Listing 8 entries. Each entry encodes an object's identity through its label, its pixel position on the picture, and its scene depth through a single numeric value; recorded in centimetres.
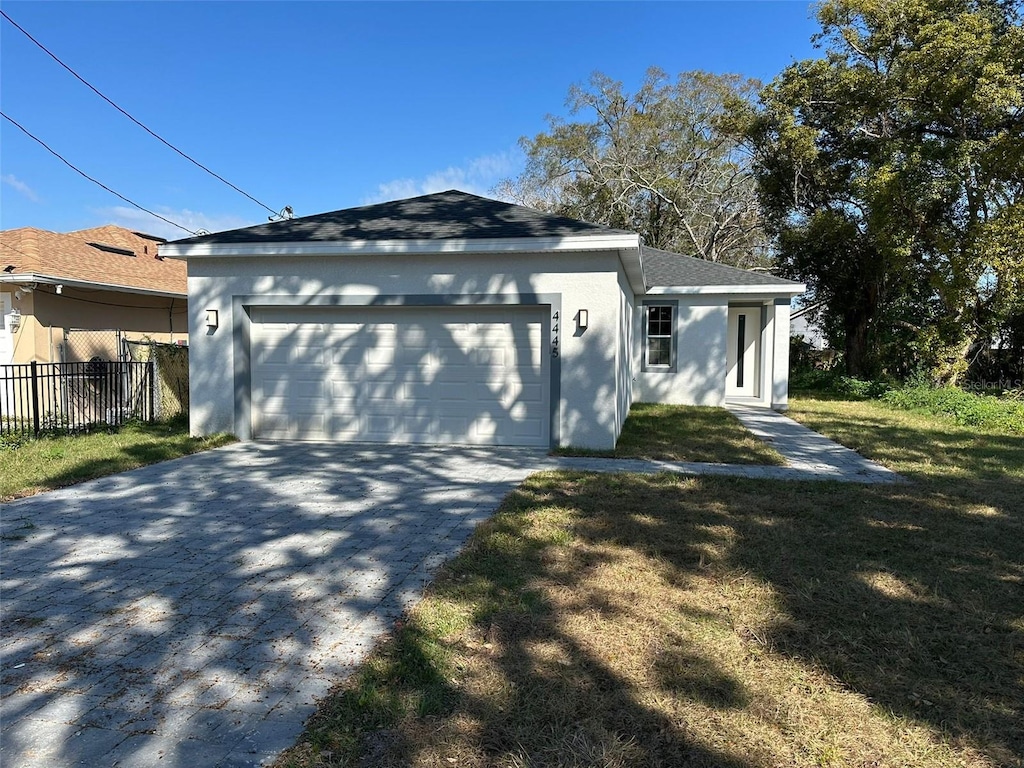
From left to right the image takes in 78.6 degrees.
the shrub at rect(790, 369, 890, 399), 1600
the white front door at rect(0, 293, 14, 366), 1151
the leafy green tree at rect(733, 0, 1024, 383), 1253
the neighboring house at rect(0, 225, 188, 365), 1141
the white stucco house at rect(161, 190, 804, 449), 844
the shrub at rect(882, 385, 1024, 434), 1123
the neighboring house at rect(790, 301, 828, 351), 2272
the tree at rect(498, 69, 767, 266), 2784
